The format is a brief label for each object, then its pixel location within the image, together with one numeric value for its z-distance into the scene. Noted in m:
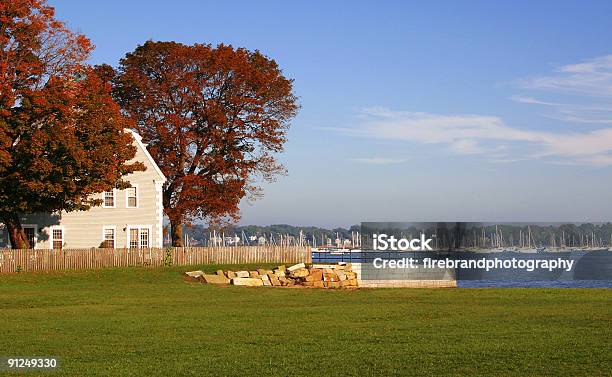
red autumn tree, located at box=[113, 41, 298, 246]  69.12
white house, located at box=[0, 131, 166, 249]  61.38
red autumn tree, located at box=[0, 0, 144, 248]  49.25
